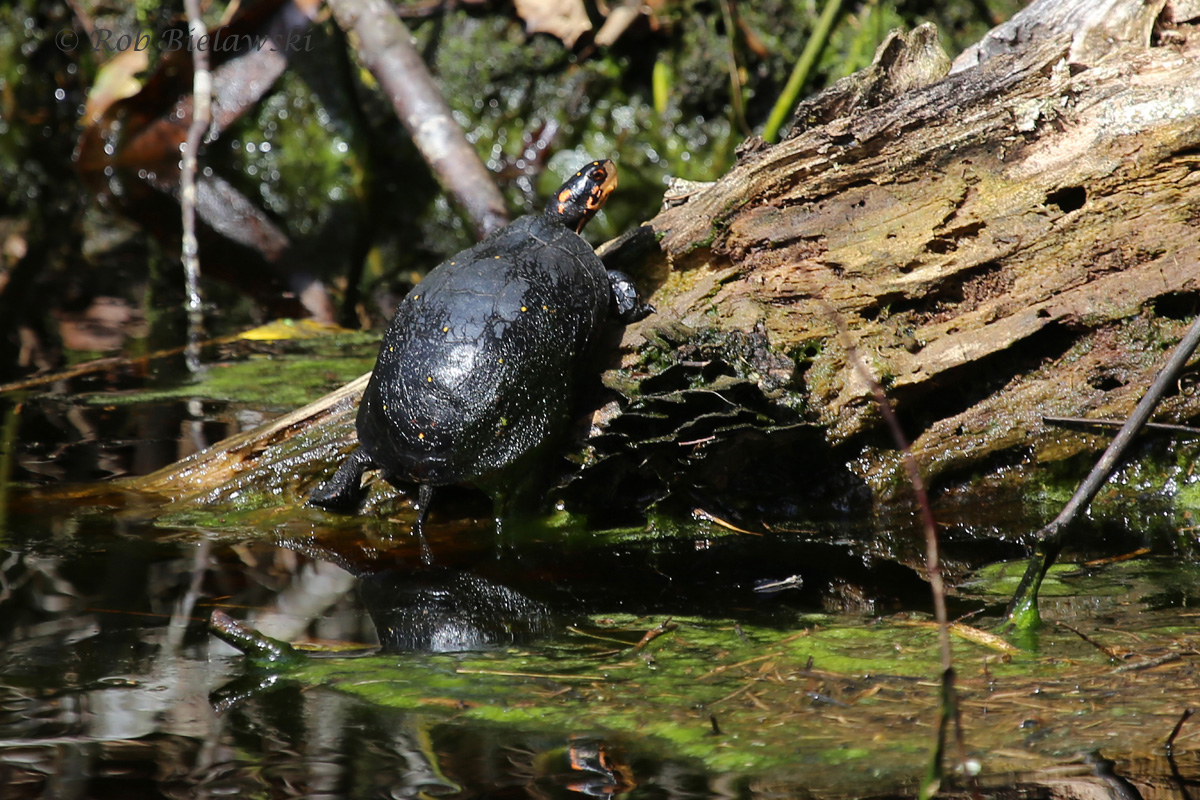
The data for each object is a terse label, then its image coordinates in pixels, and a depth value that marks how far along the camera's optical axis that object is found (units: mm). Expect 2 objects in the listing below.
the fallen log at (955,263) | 5734
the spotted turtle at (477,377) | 5719
